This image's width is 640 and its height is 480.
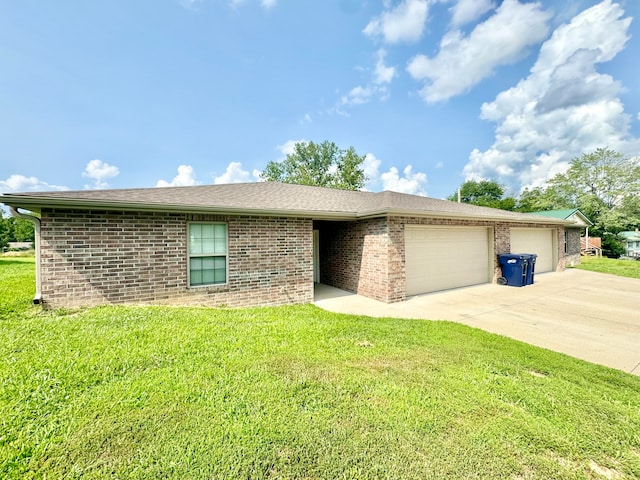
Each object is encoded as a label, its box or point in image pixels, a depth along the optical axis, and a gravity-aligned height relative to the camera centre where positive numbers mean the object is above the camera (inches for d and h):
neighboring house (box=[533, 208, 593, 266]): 651.5 +8.5
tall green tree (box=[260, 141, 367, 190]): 1321.5 +396.4
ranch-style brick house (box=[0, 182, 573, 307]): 210.1 -2.3
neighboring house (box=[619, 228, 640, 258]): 1441.3 -17.2
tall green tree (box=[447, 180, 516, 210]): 2085.4 +394.9
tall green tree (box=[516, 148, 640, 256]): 1117.7 +236.2
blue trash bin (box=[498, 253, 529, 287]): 374.3 -44.0
